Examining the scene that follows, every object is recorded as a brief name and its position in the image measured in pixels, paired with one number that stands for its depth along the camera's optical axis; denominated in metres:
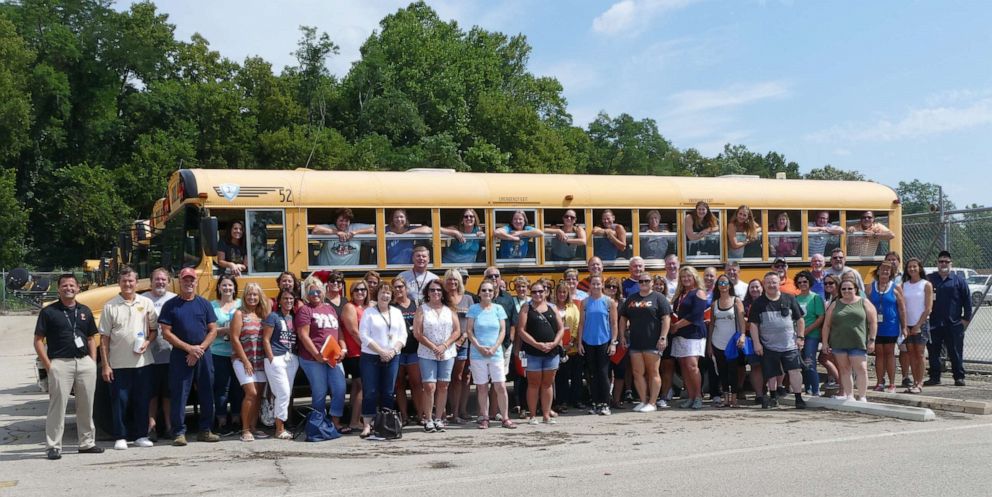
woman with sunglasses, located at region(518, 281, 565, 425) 10.47
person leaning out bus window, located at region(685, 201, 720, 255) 13.04
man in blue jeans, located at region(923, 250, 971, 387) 12.86
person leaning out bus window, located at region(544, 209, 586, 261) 12.16
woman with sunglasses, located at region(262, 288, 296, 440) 9.66
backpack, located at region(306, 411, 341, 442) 9.56
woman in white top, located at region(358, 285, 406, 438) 9.84
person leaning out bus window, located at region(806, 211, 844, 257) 13.98
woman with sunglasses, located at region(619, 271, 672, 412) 11.16
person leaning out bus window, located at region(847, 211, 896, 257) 14.34
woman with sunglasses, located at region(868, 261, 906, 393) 12.16
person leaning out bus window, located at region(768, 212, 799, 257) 13.70
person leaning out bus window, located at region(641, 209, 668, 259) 12.84
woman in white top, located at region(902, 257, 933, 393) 12.34
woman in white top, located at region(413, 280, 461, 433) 10.05
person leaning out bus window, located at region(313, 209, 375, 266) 11.00
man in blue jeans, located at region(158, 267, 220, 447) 9.38
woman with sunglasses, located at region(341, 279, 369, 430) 10.04
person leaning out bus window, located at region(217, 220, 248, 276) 10.50
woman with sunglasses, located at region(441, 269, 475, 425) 10.37
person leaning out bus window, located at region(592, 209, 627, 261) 12.45
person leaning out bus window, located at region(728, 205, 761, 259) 13.16
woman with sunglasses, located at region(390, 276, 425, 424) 10.34
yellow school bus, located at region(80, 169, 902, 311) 10.74
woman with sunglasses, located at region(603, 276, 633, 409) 11.67
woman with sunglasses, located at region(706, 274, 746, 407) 11.60
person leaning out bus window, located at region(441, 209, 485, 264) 11.65
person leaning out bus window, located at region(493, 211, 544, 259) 11.89
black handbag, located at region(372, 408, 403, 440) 9.55
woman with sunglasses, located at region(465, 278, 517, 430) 10.21
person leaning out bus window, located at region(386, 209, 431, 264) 11.31
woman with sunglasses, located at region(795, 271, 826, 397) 11.67
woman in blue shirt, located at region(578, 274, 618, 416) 10.97
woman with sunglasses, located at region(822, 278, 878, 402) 11.08
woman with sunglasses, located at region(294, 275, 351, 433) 9.73
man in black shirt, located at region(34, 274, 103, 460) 8.82
